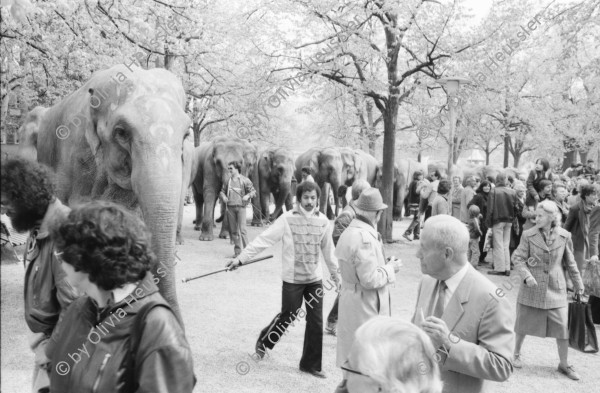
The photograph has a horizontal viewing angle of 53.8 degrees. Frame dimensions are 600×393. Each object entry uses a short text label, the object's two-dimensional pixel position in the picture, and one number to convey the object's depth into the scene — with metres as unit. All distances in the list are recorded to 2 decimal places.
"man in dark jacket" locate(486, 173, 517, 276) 11.22
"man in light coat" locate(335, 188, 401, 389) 4.83
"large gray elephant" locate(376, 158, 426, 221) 21.48
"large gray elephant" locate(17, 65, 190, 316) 4.89
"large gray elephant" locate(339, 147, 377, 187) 19.41
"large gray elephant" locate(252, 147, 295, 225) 18.02
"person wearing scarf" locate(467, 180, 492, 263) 12.34
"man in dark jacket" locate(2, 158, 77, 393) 2.93
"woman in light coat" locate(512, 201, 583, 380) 6.28
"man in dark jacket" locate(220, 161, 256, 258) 12.30
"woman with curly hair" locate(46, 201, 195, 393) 2.00
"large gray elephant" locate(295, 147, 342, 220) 18.47
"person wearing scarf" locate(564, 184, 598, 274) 8.68
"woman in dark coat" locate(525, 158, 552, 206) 11.25
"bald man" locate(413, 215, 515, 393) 2.80
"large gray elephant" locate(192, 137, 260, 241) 14.95
